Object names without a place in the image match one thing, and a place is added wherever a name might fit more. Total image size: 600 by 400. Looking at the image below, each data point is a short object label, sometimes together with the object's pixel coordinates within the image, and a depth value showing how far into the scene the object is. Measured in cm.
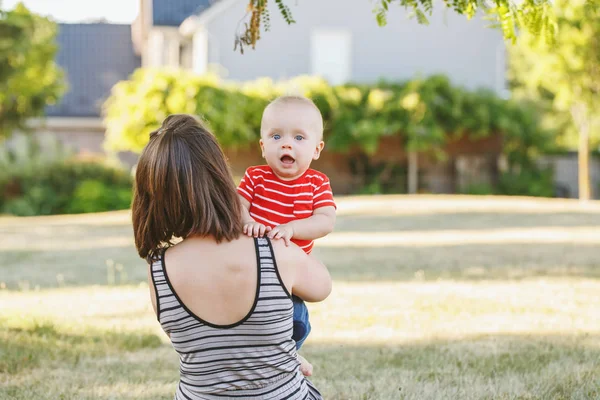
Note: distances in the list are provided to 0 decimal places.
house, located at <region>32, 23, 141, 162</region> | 2853
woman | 247
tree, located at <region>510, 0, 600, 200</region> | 1803
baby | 300
